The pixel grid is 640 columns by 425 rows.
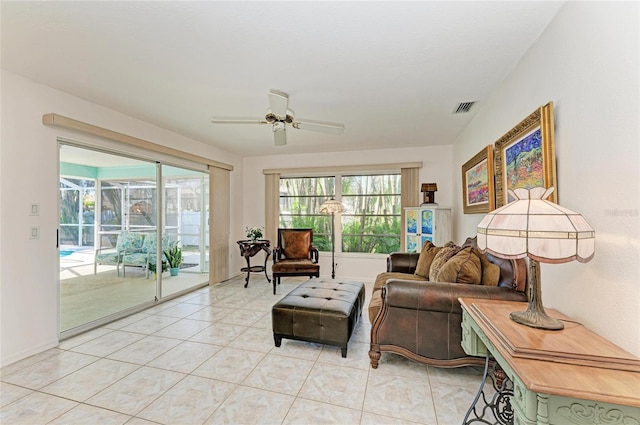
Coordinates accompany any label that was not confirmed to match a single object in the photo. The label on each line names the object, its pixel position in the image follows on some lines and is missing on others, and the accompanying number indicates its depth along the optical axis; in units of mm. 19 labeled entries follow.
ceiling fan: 2441
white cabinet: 4242
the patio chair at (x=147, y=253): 3907
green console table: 883
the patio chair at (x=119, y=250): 3472
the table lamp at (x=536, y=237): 1155
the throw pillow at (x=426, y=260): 3145
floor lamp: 4867
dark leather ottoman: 2436
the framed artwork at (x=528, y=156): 1656
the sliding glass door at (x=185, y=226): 4293
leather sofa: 1982
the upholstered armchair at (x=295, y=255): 4379
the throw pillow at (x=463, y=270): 2178
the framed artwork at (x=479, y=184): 2639
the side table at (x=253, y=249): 4863
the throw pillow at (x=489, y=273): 2133
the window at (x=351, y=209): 5141
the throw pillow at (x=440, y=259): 2588
